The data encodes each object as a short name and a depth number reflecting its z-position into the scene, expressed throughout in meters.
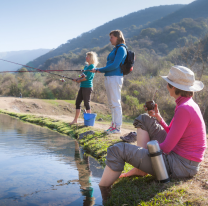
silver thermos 2.41
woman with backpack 5.05
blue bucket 6.90
